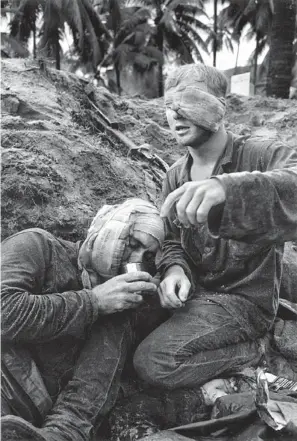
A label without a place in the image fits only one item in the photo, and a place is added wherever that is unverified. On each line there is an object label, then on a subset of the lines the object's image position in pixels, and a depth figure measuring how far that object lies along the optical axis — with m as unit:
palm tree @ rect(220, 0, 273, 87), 16.20
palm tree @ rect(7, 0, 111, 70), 5.73
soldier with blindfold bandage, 2.64
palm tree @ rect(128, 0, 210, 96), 20.94
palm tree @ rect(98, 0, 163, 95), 22.09
